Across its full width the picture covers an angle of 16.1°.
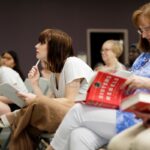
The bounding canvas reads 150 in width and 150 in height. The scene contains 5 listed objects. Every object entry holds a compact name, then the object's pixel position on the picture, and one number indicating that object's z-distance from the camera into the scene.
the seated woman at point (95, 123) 2.44
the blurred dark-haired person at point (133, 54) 5.81
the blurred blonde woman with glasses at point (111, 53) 5.65
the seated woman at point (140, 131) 1.85
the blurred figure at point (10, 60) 6.17
